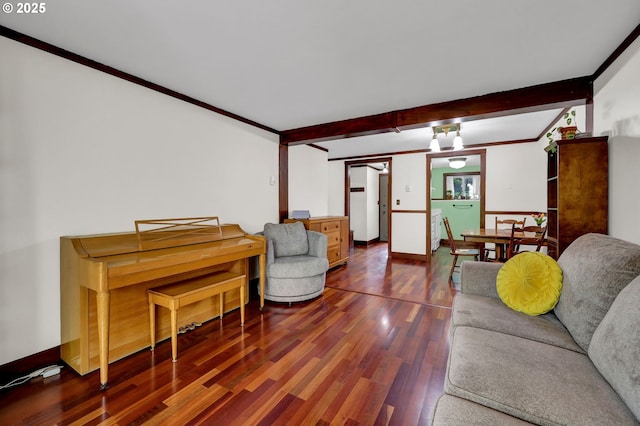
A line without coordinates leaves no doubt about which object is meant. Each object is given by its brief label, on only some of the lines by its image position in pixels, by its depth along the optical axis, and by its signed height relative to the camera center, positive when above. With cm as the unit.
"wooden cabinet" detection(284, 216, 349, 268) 414 -38
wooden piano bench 198 -64
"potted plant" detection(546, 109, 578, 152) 229 +65
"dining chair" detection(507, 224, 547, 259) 317 -35
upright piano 171 -46
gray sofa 89 -63
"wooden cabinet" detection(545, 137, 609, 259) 215 +17
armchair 302 -60
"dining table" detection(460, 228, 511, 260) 345 -35
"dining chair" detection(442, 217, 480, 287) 387 -61
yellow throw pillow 163 -46
